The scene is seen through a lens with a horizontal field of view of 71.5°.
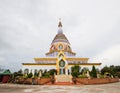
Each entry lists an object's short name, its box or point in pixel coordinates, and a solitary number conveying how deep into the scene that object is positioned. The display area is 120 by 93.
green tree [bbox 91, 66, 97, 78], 16.48
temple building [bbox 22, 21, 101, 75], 21.86
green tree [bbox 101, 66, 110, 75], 21.02
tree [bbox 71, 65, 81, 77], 21.35
